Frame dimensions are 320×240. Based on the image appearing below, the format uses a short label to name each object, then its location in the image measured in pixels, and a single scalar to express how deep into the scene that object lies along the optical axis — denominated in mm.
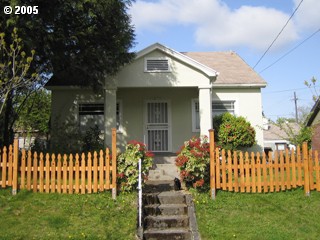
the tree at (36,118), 22719
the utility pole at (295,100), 56575
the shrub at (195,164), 9156
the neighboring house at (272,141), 46906
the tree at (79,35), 10195
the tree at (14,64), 9398
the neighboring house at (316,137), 24781
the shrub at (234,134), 14430
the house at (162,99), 13867
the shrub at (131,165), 9062
